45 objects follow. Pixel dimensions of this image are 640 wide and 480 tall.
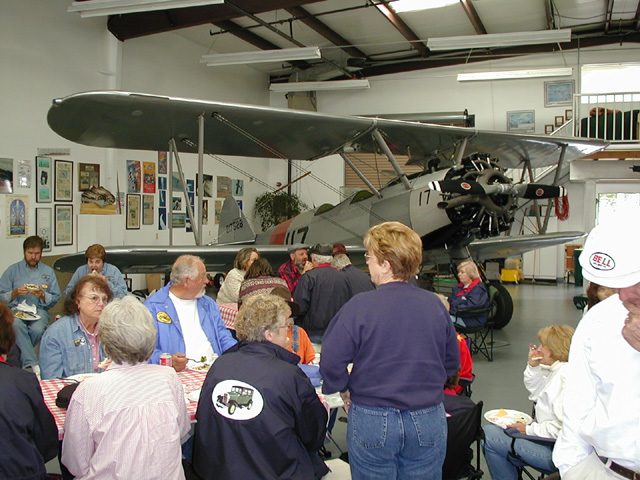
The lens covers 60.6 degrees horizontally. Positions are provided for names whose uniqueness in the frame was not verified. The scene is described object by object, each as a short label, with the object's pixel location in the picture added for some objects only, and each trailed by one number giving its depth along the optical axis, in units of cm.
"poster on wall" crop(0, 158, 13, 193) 770
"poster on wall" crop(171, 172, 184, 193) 1166
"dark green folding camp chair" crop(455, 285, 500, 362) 585
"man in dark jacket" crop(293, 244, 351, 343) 437
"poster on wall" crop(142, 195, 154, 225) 1085
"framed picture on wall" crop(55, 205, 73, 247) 874
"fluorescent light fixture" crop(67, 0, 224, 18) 712
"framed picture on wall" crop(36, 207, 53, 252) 834
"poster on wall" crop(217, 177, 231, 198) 1323
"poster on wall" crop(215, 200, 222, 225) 1320
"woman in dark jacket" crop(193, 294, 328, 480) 182
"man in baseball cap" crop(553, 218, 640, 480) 126
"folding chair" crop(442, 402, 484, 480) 236
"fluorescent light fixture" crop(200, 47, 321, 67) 932
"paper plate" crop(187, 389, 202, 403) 231
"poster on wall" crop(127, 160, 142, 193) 1043
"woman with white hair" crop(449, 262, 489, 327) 586
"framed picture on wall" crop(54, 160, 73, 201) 870
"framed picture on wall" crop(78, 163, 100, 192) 916
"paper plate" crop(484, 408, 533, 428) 274
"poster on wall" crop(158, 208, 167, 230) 1134
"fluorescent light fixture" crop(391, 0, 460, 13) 1031
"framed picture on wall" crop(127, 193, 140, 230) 1047
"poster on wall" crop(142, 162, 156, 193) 1084
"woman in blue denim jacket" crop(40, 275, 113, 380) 281
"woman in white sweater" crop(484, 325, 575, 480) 247
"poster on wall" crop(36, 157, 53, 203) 831
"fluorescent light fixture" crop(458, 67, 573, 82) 1084
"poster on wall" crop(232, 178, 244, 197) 1390
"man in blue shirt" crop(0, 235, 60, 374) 513
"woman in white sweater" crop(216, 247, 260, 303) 511
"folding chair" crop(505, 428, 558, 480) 244
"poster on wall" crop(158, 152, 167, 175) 1119
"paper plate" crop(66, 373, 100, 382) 258
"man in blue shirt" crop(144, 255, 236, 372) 293
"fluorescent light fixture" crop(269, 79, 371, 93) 1226
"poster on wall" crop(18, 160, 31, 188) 802
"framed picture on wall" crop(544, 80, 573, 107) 1355
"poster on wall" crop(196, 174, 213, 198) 1263
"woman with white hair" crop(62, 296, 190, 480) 176
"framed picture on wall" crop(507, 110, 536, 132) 1384
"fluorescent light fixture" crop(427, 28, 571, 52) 892
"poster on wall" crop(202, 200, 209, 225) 1268
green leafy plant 1439
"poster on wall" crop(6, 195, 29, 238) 779
